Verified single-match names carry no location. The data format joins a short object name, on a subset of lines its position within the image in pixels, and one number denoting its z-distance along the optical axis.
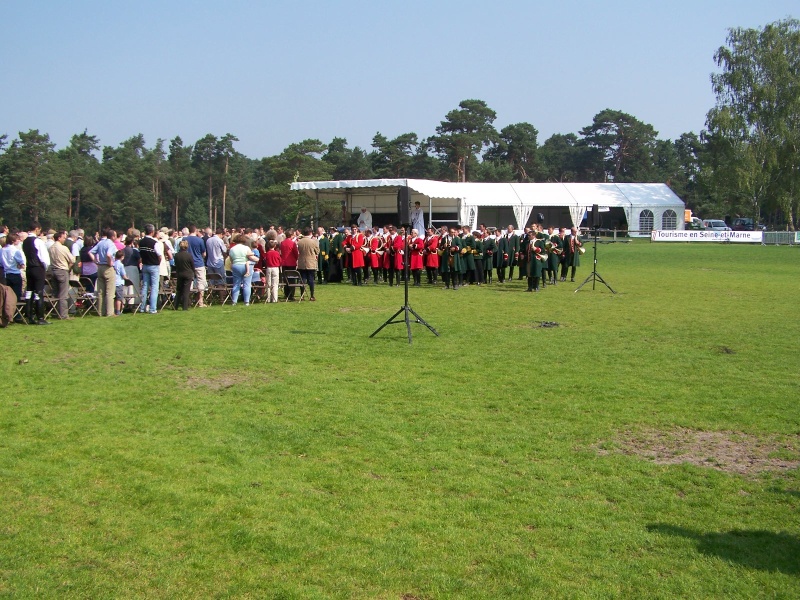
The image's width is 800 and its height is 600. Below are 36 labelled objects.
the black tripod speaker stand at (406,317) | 12.53
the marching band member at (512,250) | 23.23
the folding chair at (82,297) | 15.84
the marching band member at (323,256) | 23.14
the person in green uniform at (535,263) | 20.31
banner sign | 51.41
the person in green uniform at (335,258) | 23.12
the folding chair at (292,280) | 18.45
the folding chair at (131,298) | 16.05
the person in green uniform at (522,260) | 22.66
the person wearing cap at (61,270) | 14.91
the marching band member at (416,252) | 22.28
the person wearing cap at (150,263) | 15.87
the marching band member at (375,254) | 22.83
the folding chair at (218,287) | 17.88
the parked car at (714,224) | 58.75
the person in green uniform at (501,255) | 23.16
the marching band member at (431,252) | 22.27
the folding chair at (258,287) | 18.75
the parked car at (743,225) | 63.47
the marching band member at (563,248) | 23.23
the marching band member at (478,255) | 22.12
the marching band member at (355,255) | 22.62
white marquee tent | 35.66
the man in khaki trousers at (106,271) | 15.10
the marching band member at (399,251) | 22.55
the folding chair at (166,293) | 16.94
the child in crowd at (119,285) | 15.71
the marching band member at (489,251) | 22.67
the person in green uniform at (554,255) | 21.94
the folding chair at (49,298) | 14.98
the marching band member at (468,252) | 21.83
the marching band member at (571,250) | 23.22
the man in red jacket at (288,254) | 19.39
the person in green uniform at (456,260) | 21.67
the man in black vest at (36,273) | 14.28
